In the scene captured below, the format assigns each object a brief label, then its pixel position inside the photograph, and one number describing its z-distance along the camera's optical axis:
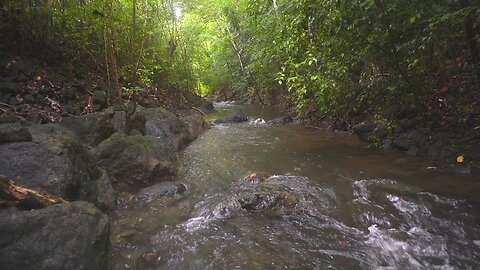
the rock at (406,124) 7.00
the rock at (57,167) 3.84
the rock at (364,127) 8.19
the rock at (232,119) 14.14
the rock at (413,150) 6.53
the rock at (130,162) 5.64
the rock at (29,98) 6.71
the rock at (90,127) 6.54
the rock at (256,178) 5.81
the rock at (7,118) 4.30
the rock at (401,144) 6.79
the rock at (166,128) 8.96
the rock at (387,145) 7.14
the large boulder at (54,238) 2.70
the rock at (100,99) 8.41
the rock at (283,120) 12.59
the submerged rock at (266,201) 4.70
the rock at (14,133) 4.02
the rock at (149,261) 3.50
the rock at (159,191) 5.28
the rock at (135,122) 7.85
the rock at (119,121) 8.08
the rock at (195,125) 10.63
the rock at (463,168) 5.29
